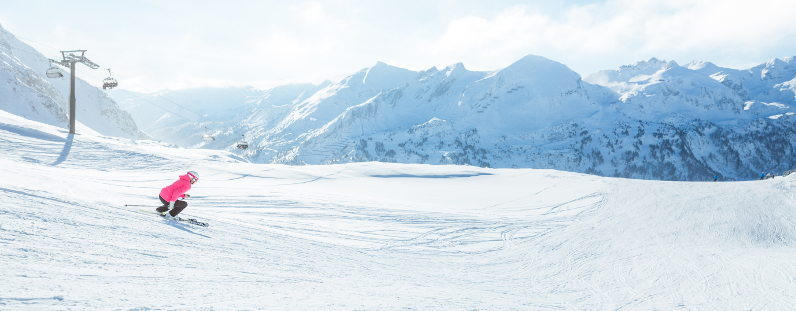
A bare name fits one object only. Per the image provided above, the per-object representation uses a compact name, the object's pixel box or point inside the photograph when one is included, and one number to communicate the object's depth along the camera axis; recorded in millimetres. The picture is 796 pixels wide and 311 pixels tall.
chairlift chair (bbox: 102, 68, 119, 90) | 32697
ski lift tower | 28625
